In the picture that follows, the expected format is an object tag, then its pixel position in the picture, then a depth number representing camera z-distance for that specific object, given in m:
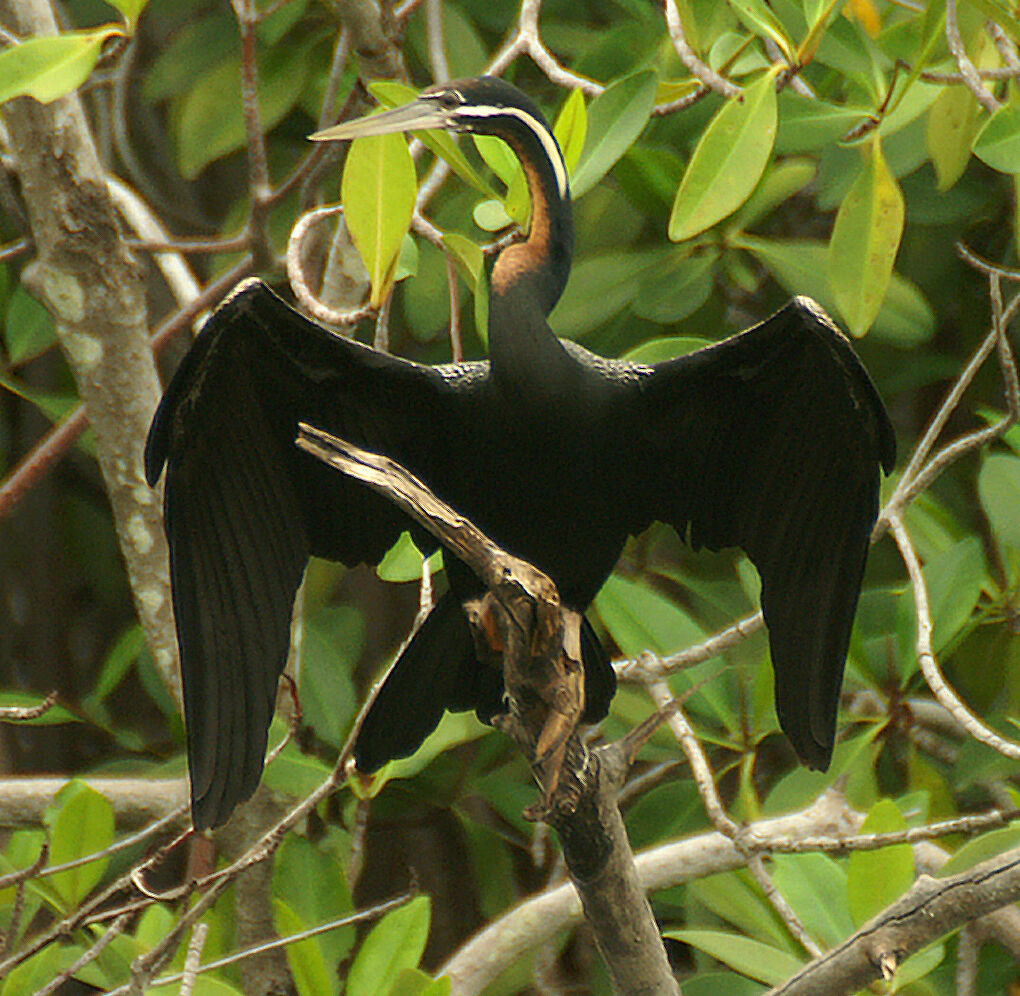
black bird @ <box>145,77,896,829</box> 13.41
